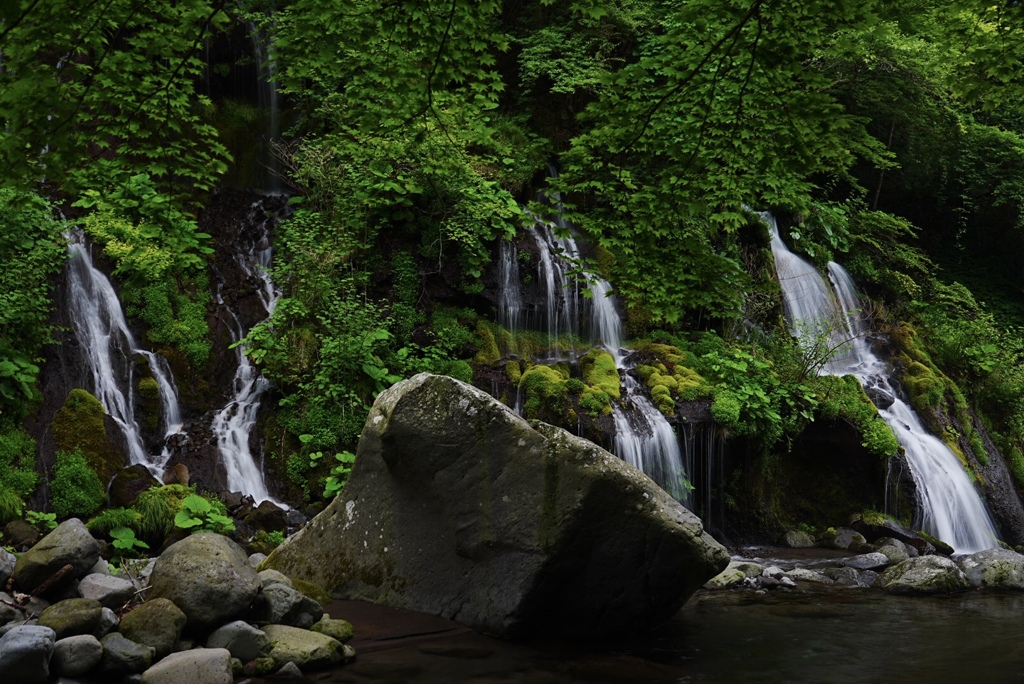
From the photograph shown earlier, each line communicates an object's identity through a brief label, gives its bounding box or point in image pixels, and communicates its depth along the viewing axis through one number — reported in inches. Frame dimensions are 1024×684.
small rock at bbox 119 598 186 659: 220.2
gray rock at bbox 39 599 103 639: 215.6
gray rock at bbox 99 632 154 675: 210.7
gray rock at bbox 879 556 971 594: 373.1
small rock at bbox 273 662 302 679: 222.2
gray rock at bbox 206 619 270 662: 225.8
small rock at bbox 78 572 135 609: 235.5
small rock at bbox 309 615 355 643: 249.4
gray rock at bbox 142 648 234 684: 206.1
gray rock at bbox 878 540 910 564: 437.0
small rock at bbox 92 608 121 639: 220.7
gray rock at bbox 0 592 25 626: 225.2
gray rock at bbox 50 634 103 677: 207.5
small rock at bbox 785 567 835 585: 391.9
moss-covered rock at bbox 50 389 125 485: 386.9
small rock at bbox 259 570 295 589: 254.5
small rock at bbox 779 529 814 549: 488.7
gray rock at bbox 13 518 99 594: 237.3
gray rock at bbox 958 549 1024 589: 391.9
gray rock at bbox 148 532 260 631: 231.8
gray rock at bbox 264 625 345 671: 227.1
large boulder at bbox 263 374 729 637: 256.1
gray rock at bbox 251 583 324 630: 245.0
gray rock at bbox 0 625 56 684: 197.8
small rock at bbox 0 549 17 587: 241.8
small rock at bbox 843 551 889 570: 420.8
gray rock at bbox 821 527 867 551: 482.3
